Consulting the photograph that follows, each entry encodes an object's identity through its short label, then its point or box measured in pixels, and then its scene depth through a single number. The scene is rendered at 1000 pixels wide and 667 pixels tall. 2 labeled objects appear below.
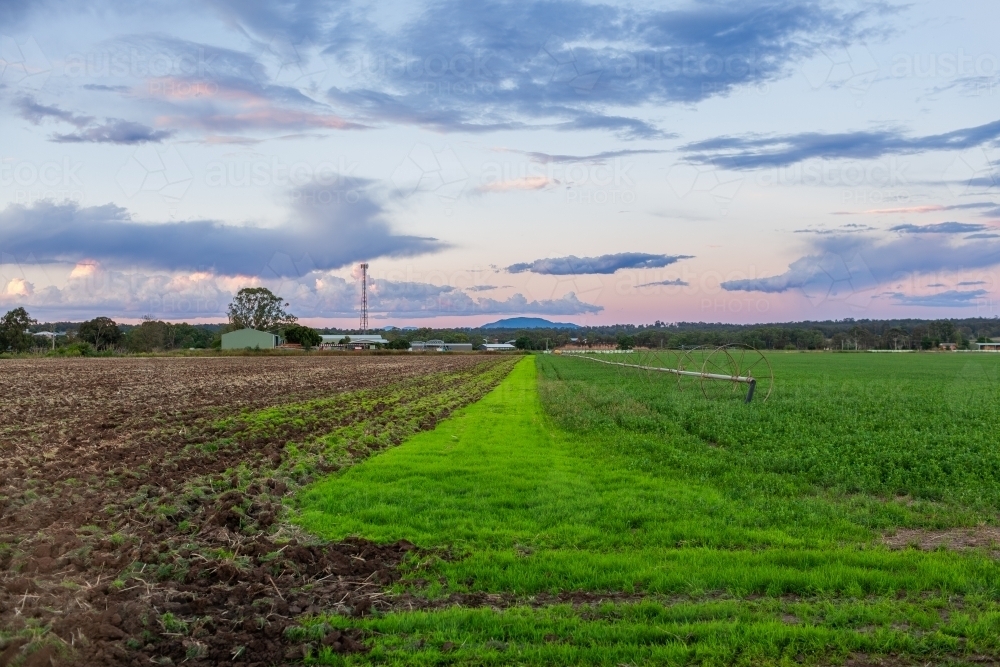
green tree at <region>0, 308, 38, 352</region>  106.06
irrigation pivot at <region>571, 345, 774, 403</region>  26.31
